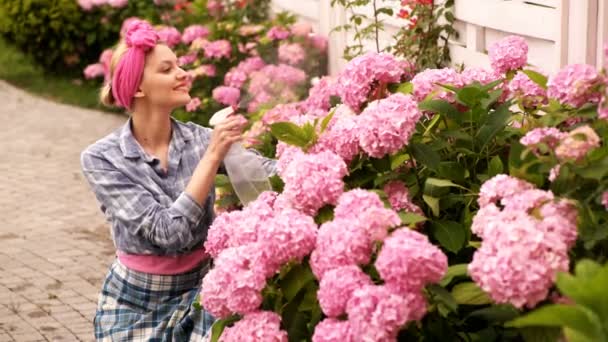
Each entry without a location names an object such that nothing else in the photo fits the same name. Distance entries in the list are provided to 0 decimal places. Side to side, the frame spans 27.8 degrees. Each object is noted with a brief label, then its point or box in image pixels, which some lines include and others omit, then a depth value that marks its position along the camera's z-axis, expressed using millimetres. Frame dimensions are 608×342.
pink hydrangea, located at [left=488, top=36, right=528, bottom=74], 3525
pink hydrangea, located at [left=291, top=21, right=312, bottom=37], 8477
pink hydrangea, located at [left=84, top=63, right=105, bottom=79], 11836
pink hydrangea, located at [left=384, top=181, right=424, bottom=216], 3074
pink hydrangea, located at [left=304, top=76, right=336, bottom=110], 5102
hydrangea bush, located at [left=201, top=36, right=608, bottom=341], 2383
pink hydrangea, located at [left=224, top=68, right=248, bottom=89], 7984
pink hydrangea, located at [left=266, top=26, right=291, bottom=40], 8539
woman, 4117
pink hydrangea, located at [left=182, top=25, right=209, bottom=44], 9141
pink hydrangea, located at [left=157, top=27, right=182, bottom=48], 9180
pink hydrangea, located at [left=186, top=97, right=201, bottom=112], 8538
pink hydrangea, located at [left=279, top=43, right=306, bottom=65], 8195
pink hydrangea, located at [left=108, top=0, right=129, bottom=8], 11578
